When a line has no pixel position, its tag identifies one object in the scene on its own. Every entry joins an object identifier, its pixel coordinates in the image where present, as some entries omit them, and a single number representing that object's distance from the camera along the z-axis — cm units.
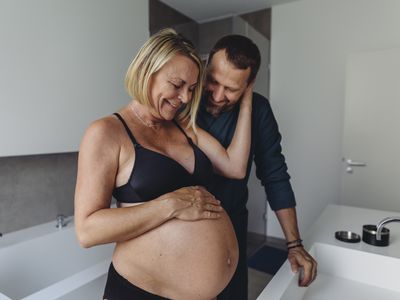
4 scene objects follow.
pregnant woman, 62
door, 217
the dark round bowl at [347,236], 106
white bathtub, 108
